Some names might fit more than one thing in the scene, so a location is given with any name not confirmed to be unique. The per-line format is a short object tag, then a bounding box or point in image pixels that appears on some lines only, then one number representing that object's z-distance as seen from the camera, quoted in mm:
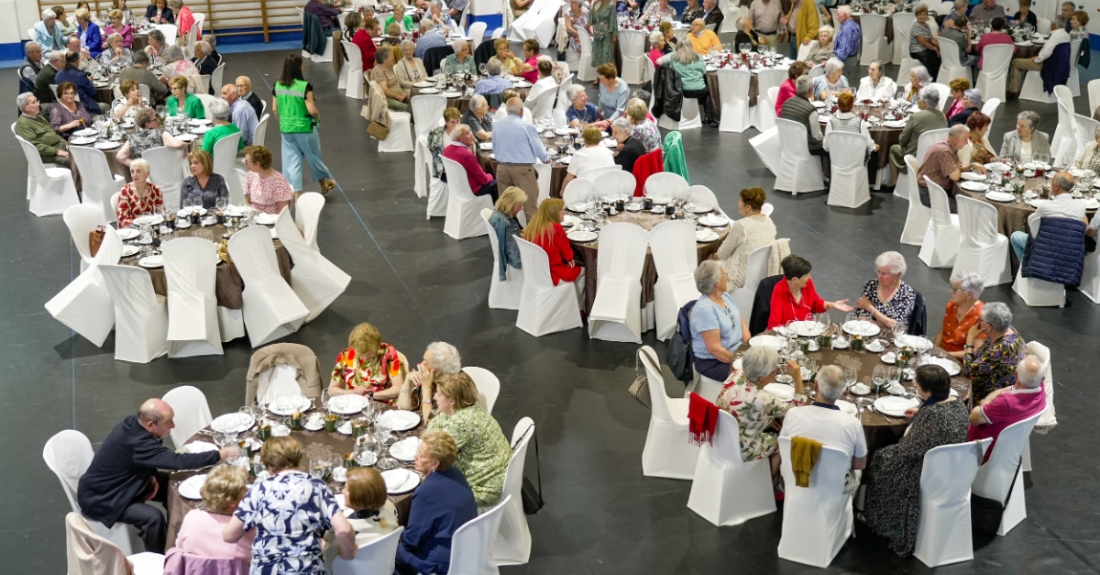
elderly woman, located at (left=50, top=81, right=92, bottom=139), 10492
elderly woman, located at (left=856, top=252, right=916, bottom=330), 6281
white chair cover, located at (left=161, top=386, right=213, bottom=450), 5395
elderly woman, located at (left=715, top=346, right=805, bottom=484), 5242
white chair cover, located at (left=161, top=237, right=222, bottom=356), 7180
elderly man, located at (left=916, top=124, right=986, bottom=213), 8844
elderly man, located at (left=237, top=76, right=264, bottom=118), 10250
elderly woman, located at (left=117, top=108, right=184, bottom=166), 9703
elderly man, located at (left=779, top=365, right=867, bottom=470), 4973
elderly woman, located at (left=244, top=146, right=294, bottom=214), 8047
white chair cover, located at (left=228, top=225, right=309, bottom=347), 7348
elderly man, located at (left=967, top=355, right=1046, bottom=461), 5184
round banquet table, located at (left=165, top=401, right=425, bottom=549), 4660
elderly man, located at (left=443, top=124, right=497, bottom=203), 9141
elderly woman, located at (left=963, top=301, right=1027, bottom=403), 5703
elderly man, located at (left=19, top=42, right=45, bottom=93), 12008
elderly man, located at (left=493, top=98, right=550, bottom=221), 9047
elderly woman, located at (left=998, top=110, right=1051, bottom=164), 9234
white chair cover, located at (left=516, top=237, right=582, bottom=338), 7566
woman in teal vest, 10031
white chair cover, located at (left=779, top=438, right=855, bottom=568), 5051
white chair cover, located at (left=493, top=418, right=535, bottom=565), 5039
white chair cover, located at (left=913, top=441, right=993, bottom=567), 4984
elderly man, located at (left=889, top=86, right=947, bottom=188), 10008
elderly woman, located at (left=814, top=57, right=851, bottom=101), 11414
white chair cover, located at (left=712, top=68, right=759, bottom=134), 12680
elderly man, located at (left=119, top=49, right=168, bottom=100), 11555
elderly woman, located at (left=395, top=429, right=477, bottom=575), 4434
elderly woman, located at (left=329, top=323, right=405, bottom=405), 5754
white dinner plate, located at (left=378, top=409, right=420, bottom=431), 5207
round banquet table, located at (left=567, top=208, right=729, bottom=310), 7617
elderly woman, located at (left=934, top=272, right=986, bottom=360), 6168
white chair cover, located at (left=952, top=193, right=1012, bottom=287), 8211
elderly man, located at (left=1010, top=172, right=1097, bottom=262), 7953
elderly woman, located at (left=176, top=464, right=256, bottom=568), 4191
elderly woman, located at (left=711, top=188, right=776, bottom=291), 7102
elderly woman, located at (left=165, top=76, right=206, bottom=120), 10625
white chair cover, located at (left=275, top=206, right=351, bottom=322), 7781
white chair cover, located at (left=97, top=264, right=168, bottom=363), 7148
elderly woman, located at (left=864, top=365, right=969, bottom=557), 4992
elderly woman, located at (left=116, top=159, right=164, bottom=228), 8109
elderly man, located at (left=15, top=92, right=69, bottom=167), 10148
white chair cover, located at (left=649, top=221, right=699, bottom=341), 7422
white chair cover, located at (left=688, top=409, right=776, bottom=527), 5398
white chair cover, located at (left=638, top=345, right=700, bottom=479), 5824
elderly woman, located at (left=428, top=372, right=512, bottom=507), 4902
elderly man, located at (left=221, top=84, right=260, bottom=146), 10156
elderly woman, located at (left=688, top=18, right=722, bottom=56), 13539
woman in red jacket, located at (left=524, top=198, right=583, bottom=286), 7395
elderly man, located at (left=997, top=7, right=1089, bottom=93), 13383
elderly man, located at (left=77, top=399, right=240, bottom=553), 4754
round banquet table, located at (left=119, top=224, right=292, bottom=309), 7355
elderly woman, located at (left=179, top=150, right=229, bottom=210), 8180
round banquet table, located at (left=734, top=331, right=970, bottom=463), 5305
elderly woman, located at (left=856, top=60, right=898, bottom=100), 11453
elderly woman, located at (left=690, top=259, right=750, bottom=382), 6055
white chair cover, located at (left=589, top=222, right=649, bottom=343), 7441
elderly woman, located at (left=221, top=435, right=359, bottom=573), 4047
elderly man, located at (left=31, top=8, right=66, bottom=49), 14148
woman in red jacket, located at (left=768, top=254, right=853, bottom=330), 6270
